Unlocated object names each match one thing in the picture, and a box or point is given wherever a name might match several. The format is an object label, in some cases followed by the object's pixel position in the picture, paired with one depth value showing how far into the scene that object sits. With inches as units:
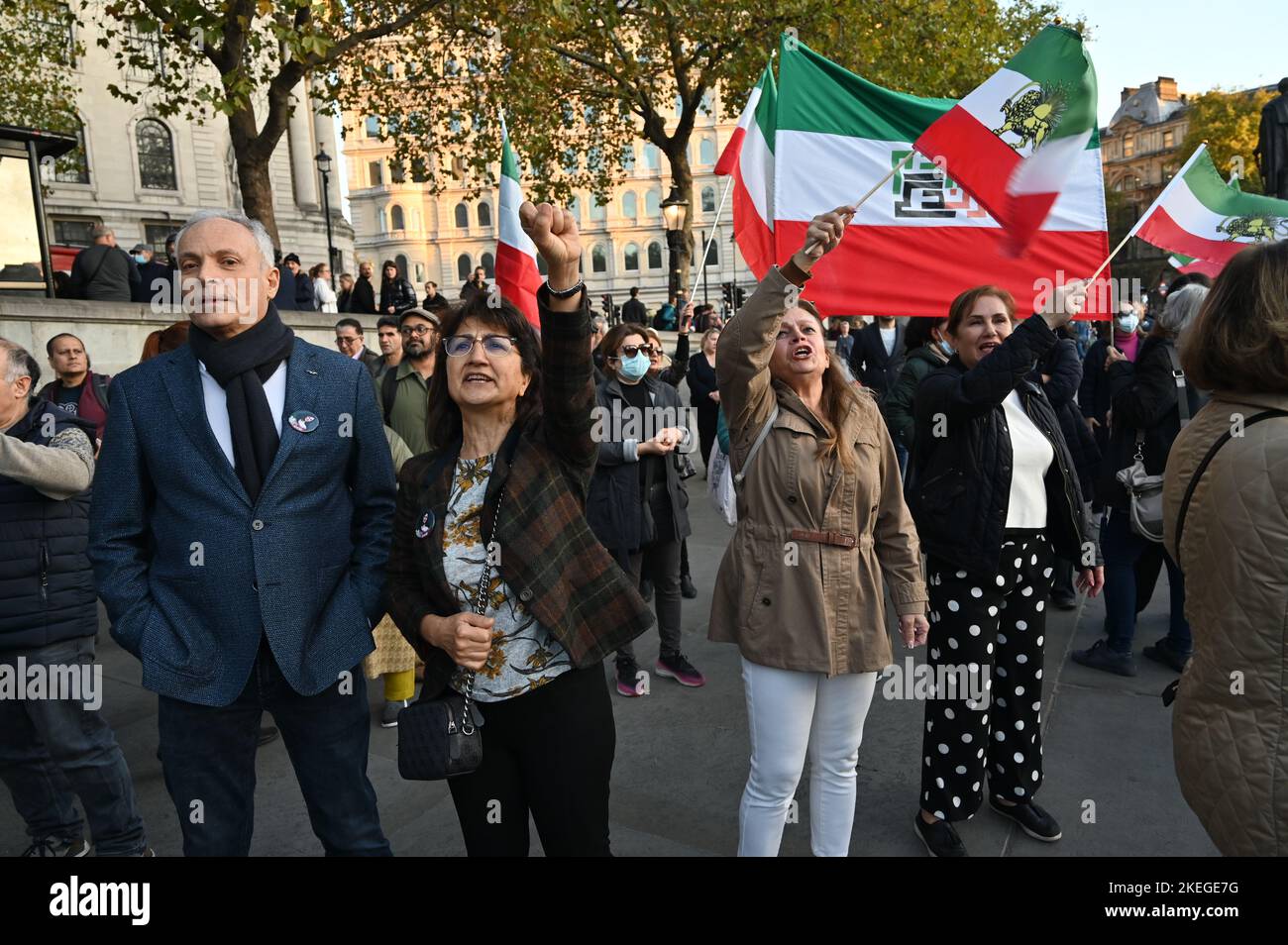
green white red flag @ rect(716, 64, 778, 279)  175.0
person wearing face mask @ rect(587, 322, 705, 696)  181.0
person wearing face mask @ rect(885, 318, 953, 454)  153.1
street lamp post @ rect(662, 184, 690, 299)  676.7
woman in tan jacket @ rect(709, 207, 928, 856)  100.9
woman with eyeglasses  83.7
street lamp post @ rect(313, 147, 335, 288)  1075.9
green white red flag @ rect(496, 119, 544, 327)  128.0
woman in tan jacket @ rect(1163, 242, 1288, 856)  67.5
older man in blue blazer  86.0
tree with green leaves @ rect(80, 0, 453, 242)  393.7
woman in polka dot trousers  121.0
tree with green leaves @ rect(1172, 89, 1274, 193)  1658.5
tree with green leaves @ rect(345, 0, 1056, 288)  614.5
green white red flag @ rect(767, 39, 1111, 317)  156.5
